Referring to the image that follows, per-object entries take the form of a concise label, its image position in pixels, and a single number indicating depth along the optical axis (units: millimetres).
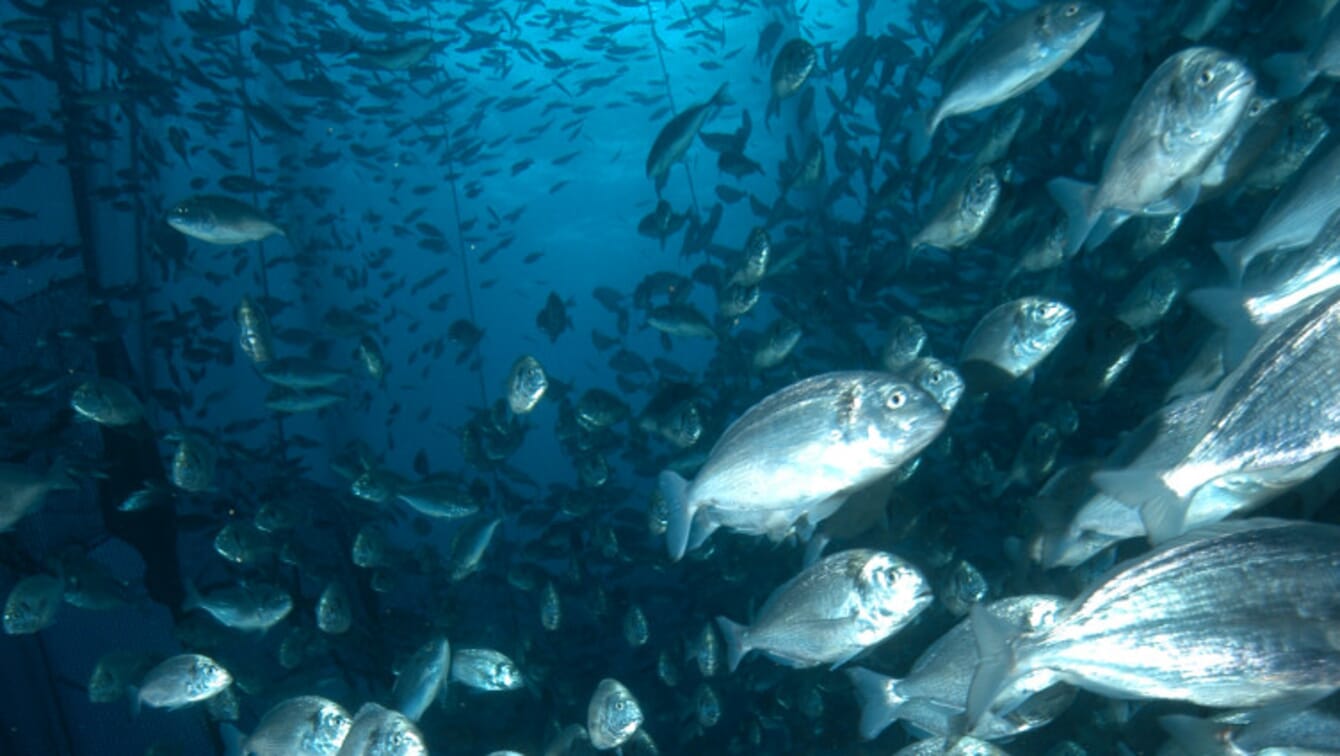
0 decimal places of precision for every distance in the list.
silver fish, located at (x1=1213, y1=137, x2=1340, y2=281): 3361
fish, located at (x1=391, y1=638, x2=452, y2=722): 6055
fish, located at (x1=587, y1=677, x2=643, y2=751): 5273
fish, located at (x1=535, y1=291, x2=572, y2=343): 9039
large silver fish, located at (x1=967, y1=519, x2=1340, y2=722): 2164
